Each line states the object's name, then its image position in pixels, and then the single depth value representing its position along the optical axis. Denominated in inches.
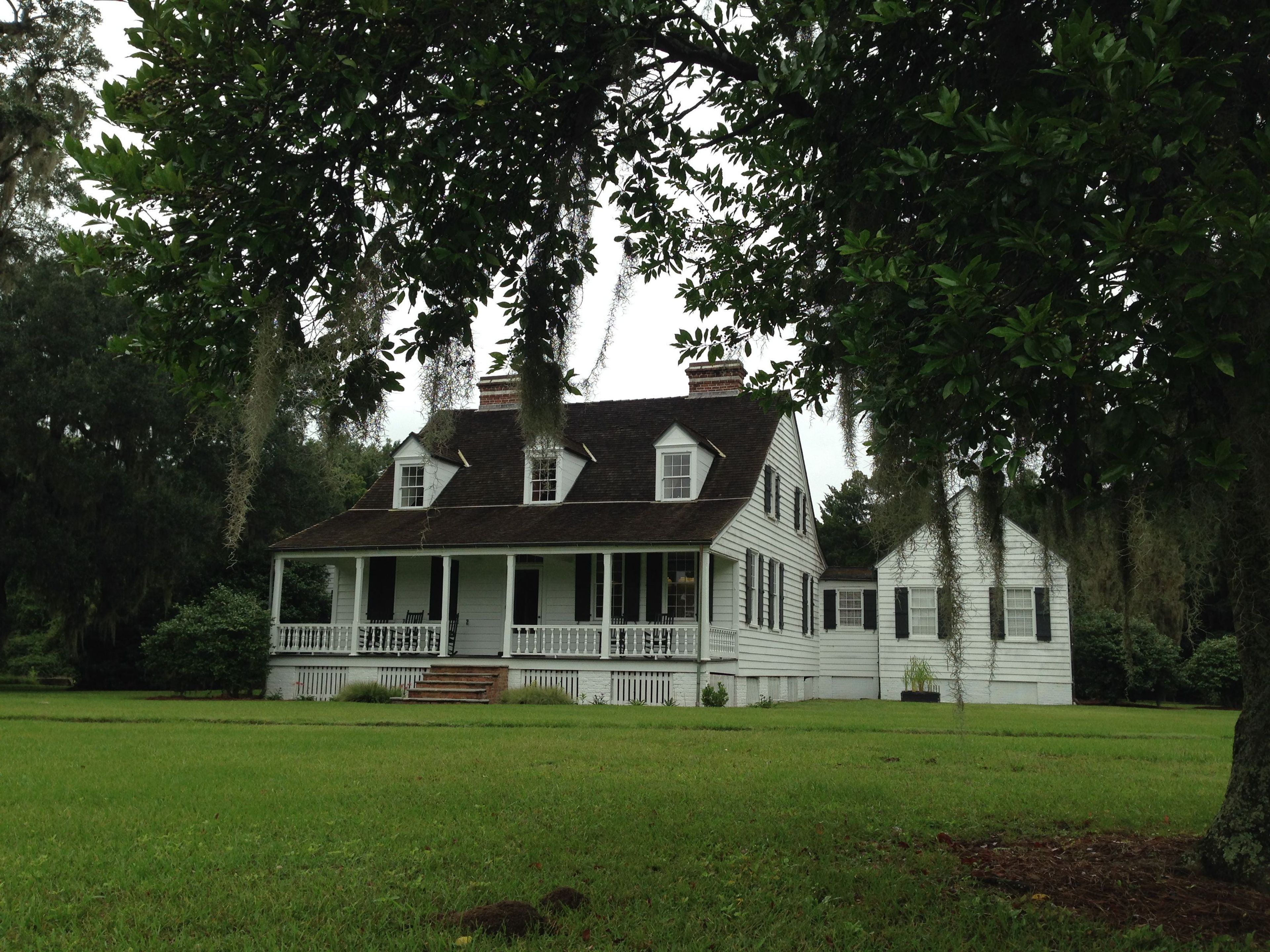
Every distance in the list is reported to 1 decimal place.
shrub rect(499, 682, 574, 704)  719.7
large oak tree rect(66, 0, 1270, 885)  143.3
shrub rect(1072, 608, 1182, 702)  1008.2
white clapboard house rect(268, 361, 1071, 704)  764.0
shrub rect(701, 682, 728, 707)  732.7
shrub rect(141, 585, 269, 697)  805.9
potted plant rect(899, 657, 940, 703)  1008.9
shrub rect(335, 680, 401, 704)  757.3
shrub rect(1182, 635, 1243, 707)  996.6
